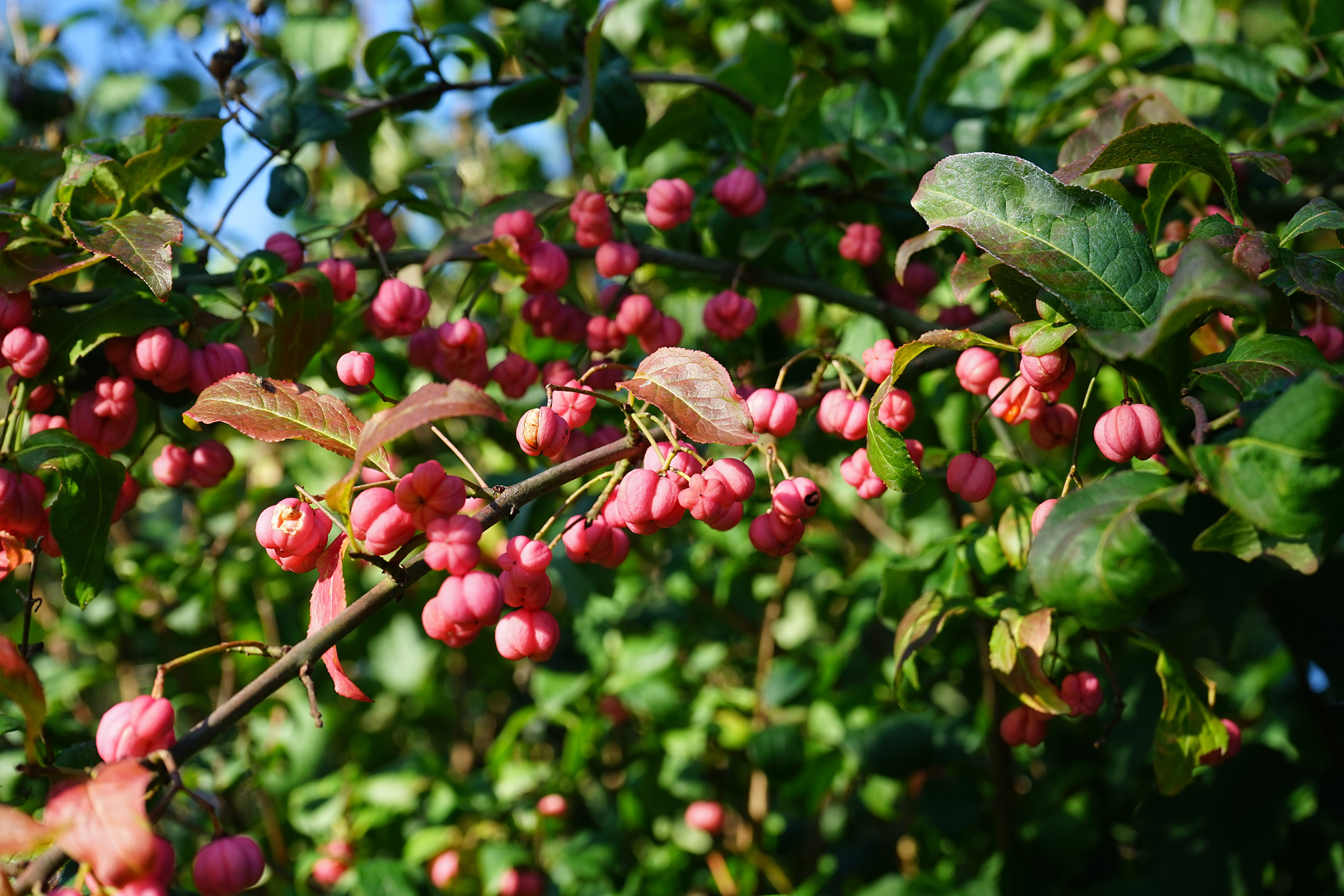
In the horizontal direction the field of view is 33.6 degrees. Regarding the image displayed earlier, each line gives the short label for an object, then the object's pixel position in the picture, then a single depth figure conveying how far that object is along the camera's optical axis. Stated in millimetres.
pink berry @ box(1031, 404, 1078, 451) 484
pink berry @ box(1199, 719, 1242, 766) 474
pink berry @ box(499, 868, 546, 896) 661
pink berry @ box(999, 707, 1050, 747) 511
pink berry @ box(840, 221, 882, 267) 550
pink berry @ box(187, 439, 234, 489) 518
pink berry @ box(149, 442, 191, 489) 518
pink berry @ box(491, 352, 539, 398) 524
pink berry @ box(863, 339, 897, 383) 460
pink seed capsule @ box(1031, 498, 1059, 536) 433
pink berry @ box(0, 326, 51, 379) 470
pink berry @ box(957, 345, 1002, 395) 459
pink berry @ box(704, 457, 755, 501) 434
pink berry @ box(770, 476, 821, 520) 452
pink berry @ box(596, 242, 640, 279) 514
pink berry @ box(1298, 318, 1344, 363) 489
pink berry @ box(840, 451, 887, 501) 474
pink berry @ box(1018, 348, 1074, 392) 429
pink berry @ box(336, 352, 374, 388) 453
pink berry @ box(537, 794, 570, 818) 691
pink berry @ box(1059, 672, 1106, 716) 482
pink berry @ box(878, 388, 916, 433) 472
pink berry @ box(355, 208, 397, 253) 529
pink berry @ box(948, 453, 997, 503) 467
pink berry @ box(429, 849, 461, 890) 666
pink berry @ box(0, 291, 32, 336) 472
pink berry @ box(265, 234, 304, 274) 505
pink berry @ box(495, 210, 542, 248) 506
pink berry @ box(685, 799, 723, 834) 677
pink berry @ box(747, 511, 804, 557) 458
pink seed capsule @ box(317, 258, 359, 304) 508
